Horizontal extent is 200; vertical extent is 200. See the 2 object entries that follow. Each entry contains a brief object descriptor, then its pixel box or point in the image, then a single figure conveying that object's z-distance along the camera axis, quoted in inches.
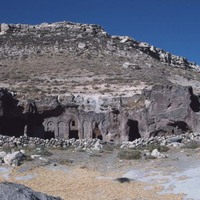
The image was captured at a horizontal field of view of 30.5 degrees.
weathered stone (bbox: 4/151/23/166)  814.2
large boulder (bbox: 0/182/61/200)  316.8
